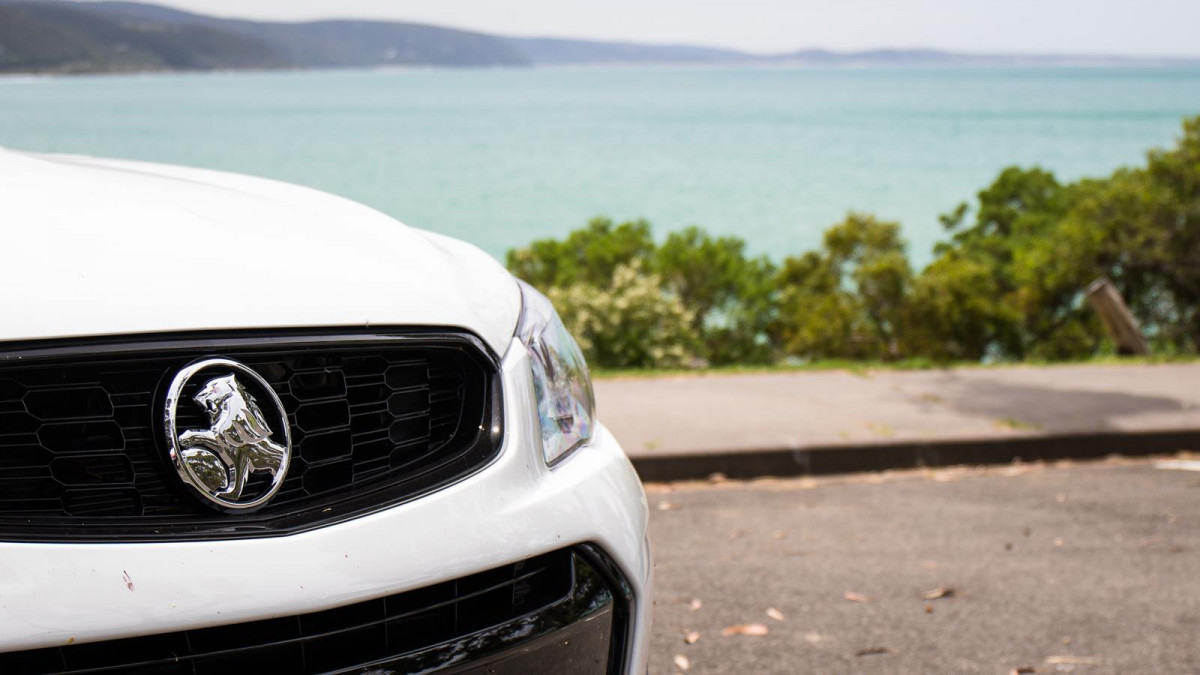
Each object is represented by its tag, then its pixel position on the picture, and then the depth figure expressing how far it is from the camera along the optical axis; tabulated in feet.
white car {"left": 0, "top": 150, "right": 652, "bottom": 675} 4.69
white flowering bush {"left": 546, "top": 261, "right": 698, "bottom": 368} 37.50
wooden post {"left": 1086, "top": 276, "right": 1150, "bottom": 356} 29.78
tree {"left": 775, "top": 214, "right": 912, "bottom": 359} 49.44
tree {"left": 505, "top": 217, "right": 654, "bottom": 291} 54.54
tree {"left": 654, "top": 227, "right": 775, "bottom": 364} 58.70
